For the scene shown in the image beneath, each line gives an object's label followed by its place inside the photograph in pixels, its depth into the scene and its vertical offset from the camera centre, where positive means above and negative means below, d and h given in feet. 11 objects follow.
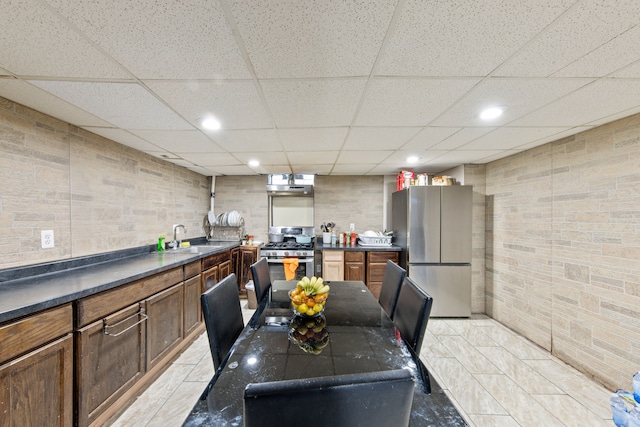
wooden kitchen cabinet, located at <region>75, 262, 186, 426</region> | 4.94 -3.06
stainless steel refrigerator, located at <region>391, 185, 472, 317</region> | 11.46 -1.42
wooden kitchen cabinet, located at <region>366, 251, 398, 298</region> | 12.73 -2.69
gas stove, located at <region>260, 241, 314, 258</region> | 13.47 -2.02
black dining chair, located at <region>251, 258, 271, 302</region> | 6.57 -1.80
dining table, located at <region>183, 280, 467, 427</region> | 2.72 -2.13
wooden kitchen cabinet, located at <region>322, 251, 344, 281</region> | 13.07 -2.64
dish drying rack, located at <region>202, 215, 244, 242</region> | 15.38 -1.13
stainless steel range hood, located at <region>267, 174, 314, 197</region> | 14.65 +1.76
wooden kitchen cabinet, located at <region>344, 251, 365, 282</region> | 12.91 -2.70
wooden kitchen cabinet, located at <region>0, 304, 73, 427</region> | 3.77 -2.59
